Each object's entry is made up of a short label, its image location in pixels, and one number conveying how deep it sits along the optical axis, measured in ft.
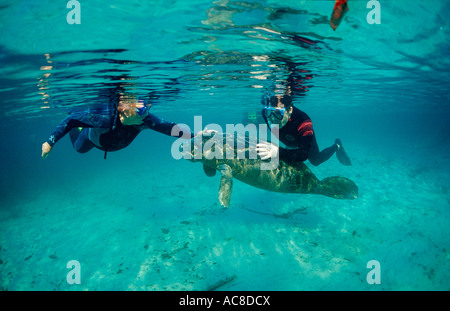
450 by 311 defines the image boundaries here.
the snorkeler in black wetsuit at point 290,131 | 19.15
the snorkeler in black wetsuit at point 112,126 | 19.47
